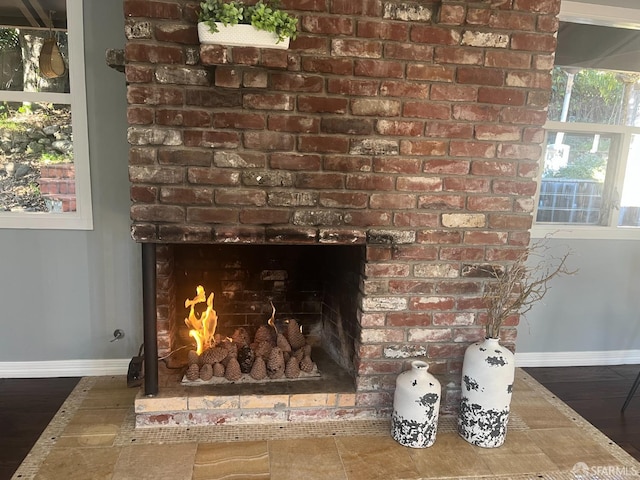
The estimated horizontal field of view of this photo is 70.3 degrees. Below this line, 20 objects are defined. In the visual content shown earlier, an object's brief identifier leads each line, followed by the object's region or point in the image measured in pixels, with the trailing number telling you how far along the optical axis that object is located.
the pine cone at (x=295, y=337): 2.45
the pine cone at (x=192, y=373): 2.13
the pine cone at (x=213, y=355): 2.22
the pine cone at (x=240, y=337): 2.40
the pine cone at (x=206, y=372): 2.14
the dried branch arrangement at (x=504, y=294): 1.99
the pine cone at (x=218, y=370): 2.18
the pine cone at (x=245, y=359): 2.22
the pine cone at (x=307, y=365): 2.25
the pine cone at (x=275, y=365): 2.21
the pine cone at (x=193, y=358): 2.20
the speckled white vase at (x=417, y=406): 1.90
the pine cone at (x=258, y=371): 2.18
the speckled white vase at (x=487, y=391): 1.91
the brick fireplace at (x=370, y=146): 1.76
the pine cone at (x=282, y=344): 2.36
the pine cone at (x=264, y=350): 2.30
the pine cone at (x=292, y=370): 2.21
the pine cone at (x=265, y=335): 2.45
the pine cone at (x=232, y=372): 2.15
